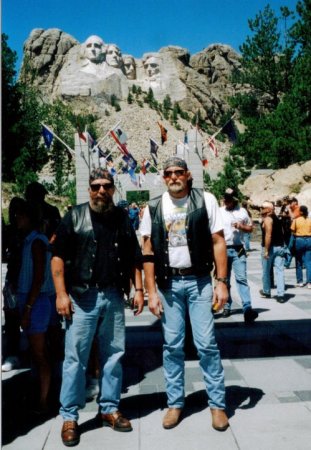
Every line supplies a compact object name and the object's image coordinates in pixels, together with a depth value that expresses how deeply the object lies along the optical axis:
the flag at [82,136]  20.36
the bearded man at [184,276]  4.05
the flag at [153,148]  30.61
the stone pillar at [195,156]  22.28
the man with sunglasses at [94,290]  3.91
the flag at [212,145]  25.38
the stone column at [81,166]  20.55
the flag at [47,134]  24.16
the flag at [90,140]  20.53
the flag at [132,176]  31.06
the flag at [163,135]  28.24
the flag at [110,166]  32.39
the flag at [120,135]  25.84
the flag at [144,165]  38.22
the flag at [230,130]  23.47
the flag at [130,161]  29.58
